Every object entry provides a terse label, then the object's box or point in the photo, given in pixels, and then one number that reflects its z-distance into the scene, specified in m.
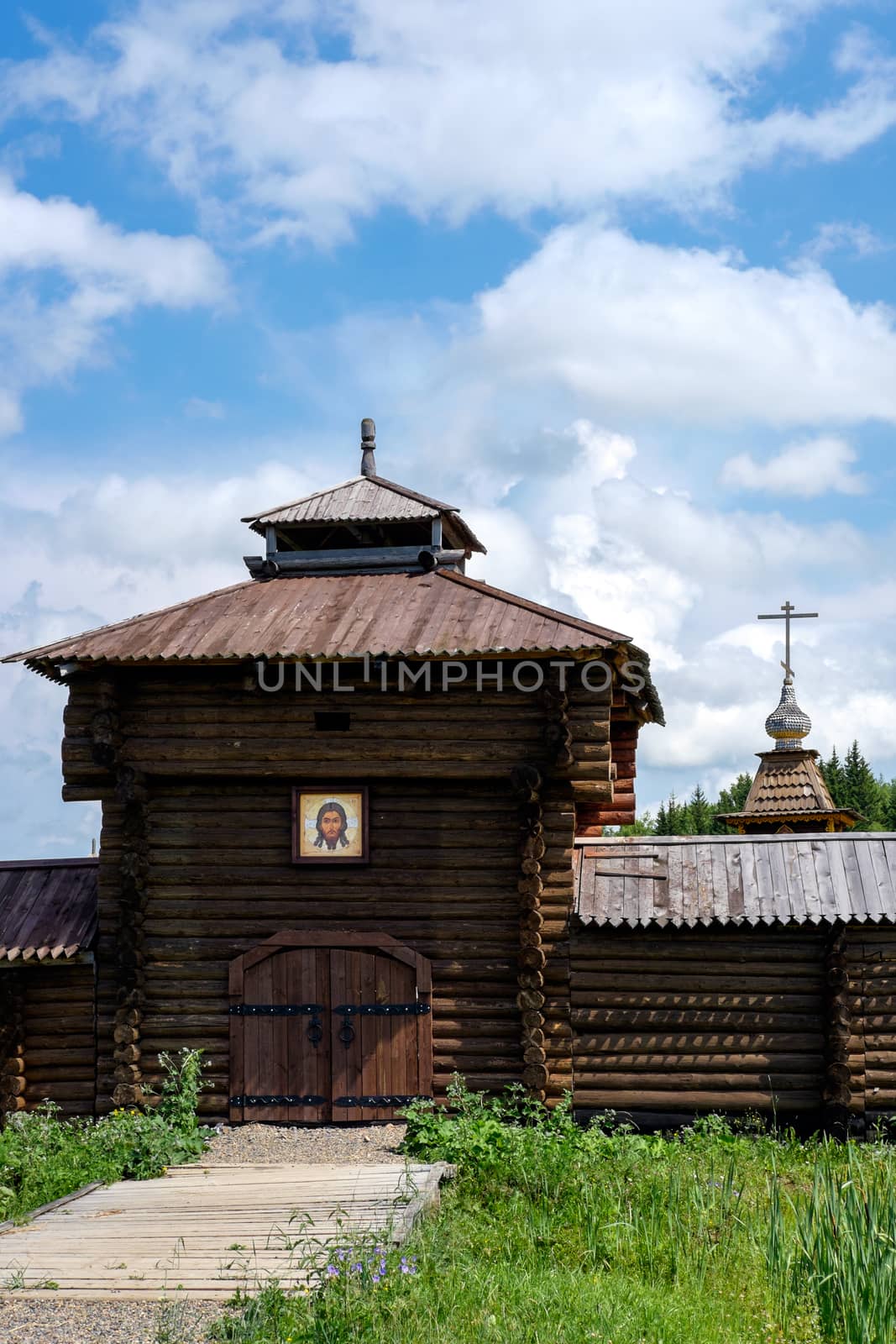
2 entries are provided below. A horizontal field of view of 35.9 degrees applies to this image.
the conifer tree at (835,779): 51.50
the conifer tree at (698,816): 53.66
